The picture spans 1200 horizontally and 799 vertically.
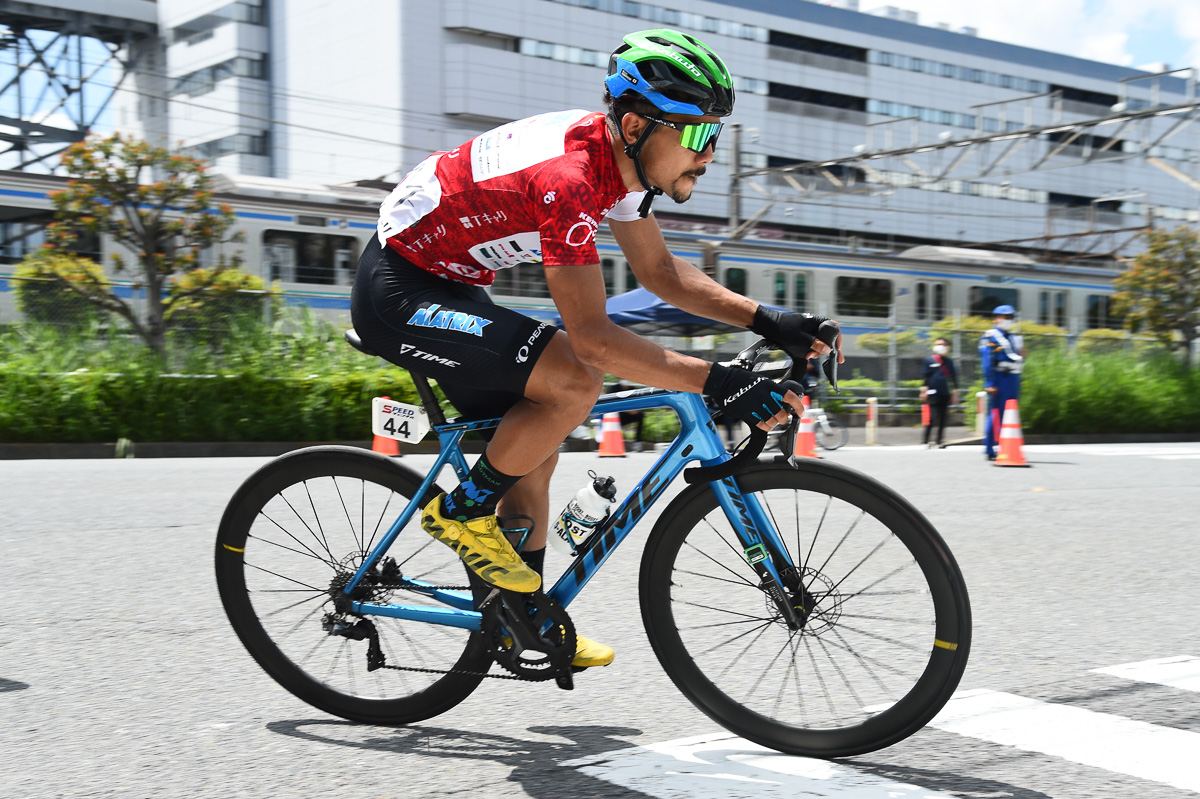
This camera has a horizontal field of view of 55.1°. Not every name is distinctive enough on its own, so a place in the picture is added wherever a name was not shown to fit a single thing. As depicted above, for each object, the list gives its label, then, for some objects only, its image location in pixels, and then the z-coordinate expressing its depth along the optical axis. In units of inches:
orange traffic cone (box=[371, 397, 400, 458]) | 491.8
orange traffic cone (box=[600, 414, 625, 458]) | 562.9
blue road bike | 111.7
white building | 1665.8
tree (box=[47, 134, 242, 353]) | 663.1
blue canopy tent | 655.1
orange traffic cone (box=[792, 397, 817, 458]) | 580.6
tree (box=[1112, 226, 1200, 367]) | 1044.5
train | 799.1
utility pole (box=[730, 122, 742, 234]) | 970.7
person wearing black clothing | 752.3
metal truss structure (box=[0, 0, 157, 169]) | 1595.7
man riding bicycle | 107.3
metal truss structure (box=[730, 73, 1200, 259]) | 892.0
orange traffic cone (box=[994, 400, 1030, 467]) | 545.0
